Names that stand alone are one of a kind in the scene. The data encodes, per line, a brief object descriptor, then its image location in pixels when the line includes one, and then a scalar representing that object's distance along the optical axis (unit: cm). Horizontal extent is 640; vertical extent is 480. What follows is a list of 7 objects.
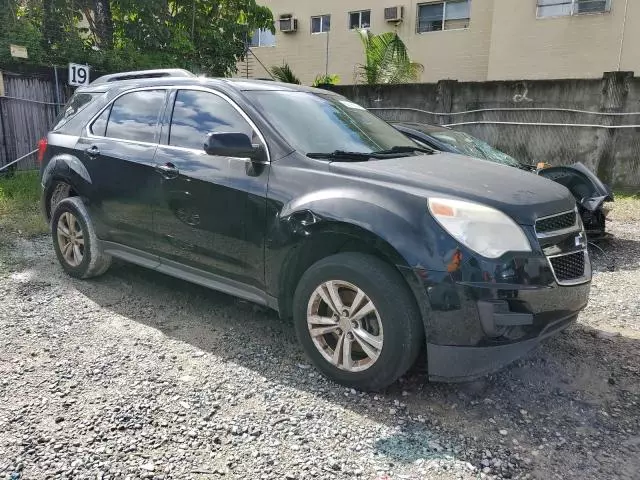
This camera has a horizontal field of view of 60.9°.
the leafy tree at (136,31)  1195
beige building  1516
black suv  279
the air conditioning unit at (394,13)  1827
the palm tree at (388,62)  1489
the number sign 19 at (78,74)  988
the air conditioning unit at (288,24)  2056
